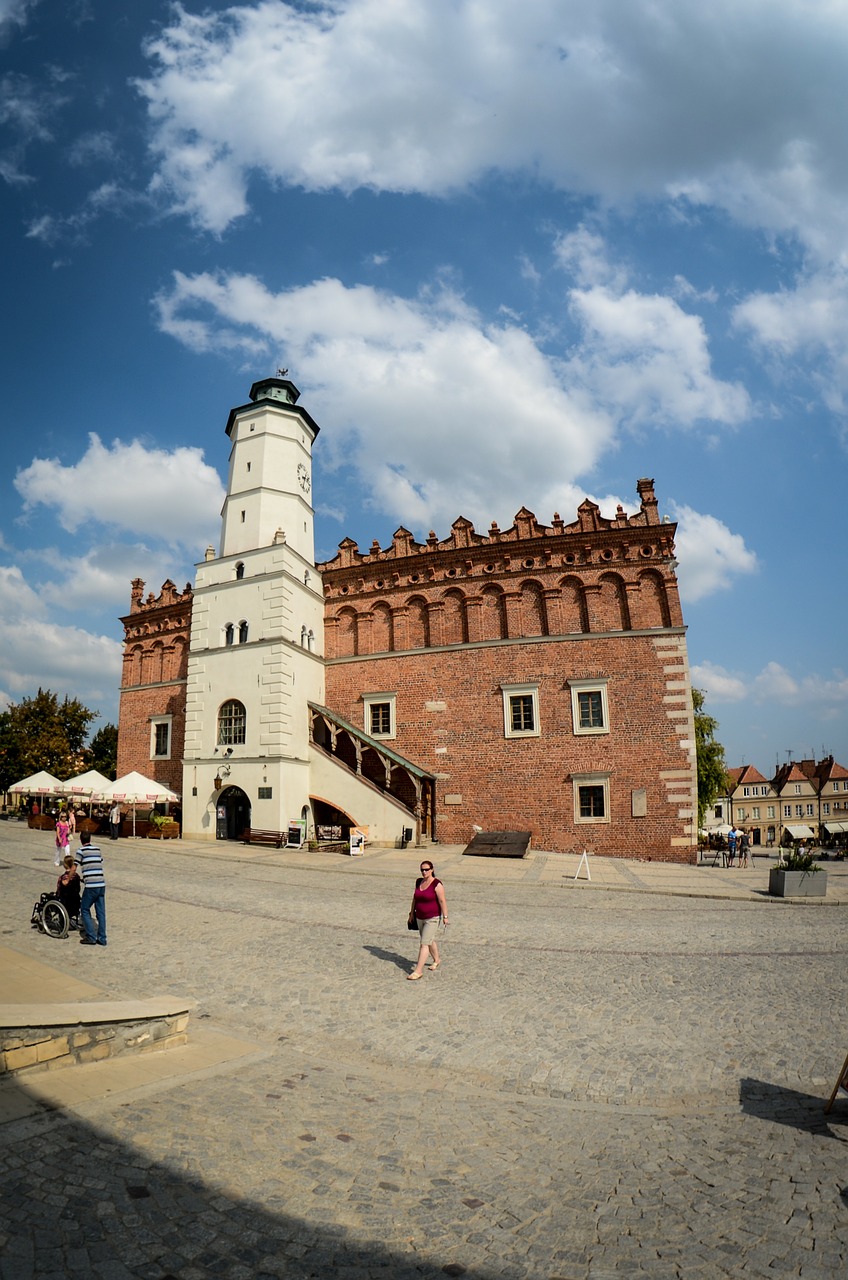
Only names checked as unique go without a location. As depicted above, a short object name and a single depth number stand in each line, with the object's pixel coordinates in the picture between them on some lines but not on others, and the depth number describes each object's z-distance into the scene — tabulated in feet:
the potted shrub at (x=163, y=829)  86.84
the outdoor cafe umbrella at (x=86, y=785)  90.33
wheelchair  32.55
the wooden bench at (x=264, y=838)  79.10
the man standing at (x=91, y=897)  31.35
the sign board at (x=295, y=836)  79.10
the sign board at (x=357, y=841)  73.72
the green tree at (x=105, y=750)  167.62
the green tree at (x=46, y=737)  121.70
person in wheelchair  32.73
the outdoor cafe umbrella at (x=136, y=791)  83.10
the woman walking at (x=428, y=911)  28.89
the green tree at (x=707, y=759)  125.29
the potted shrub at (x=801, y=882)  52.65
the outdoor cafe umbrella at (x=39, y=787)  90.22
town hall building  80.74
